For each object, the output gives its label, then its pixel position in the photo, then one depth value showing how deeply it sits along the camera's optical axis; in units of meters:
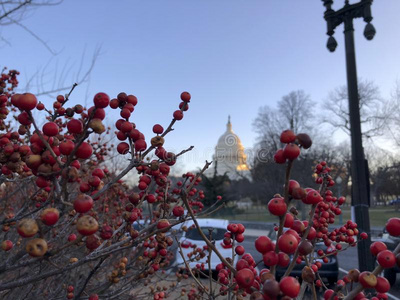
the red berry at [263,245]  0.16
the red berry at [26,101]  0.15
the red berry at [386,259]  0.15
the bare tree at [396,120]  13.60
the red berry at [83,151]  0.16
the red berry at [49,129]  0.17
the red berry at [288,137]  0.14
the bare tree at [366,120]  16.38
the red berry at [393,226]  0.17
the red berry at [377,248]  0.17
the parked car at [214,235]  5.55
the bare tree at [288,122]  21.56
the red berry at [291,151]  0.14
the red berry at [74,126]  0.16
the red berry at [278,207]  0.15
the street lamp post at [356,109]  3.47
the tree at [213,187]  20.83
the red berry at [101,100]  0.16
